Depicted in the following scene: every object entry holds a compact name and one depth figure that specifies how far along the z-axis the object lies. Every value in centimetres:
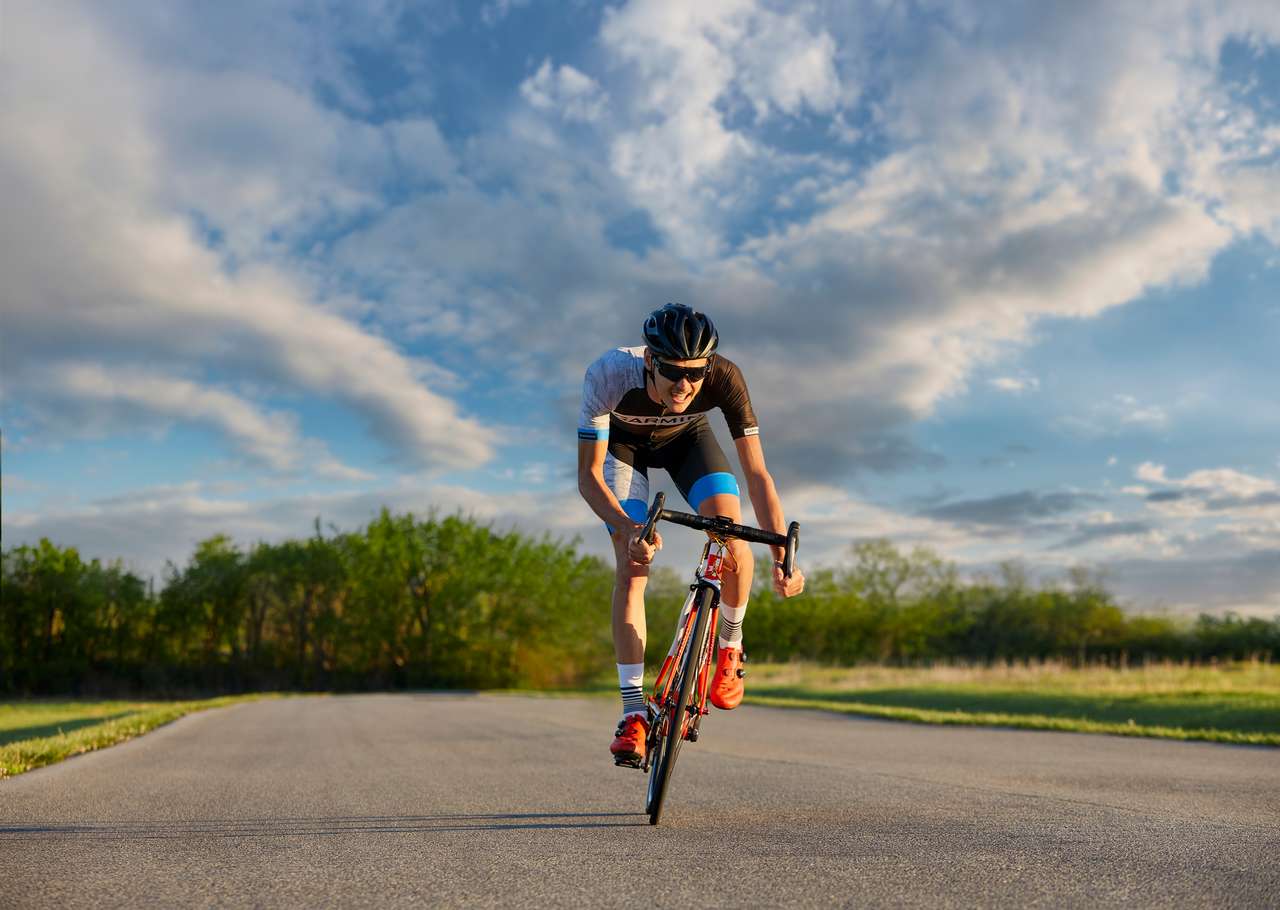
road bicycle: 510
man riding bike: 536
